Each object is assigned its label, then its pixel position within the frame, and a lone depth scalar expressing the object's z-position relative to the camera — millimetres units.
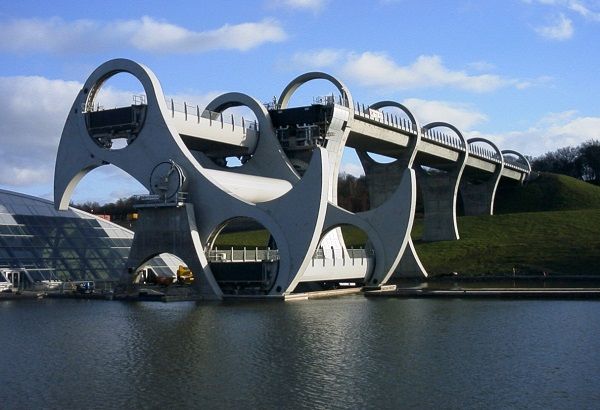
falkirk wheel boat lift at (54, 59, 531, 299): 38688
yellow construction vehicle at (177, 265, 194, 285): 41250
